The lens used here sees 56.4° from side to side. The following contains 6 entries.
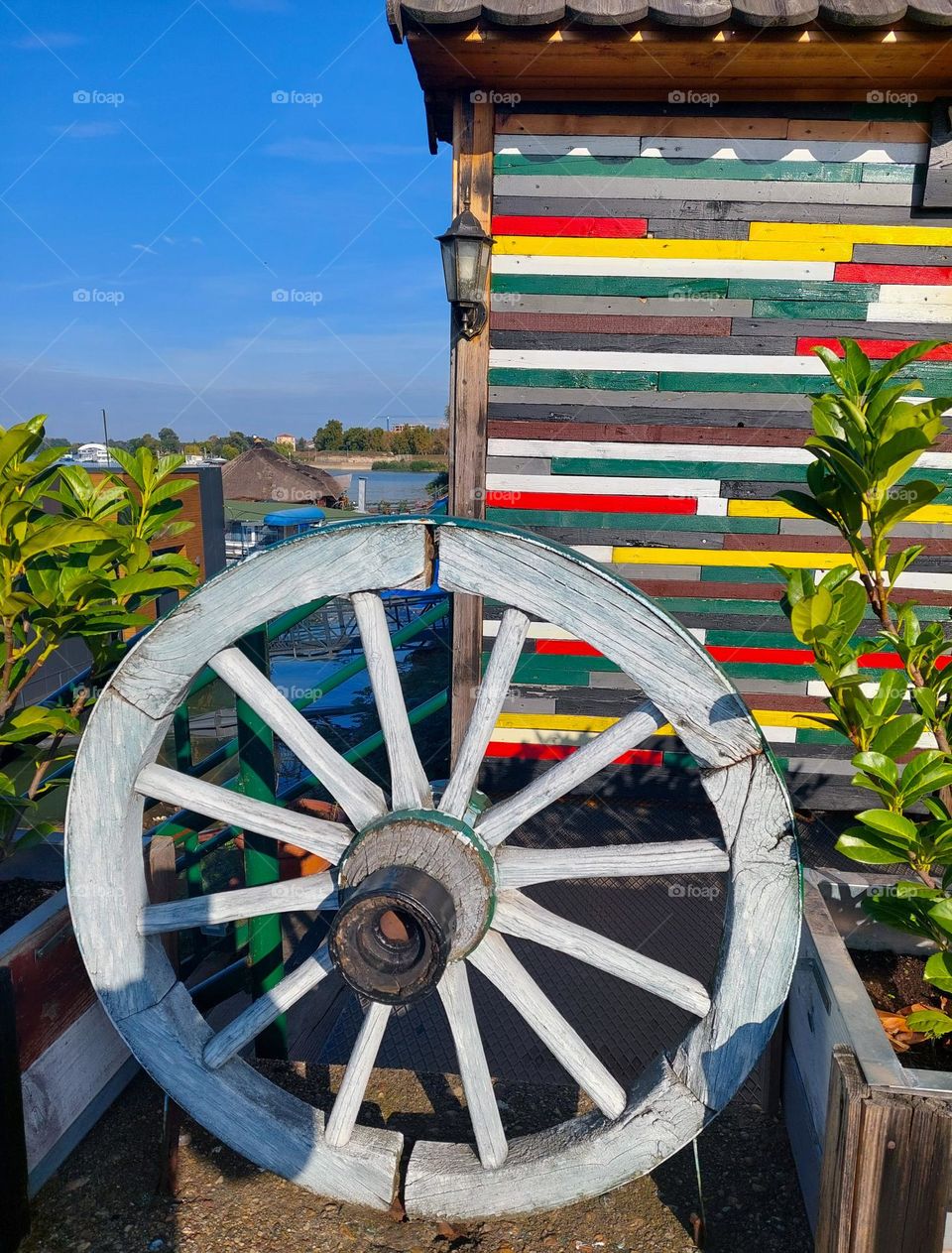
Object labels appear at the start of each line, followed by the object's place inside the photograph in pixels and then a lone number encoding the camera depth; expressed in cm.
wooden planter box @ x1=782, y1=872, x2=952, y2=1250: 152
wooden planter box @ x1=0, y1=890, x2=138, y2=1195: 184
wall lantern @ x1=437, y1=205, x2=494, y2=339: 337
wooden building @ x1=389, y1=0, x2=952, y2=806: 347
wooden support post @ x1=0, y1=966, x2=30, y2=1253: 171
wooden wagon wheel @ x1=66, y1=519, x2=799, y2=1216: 162
